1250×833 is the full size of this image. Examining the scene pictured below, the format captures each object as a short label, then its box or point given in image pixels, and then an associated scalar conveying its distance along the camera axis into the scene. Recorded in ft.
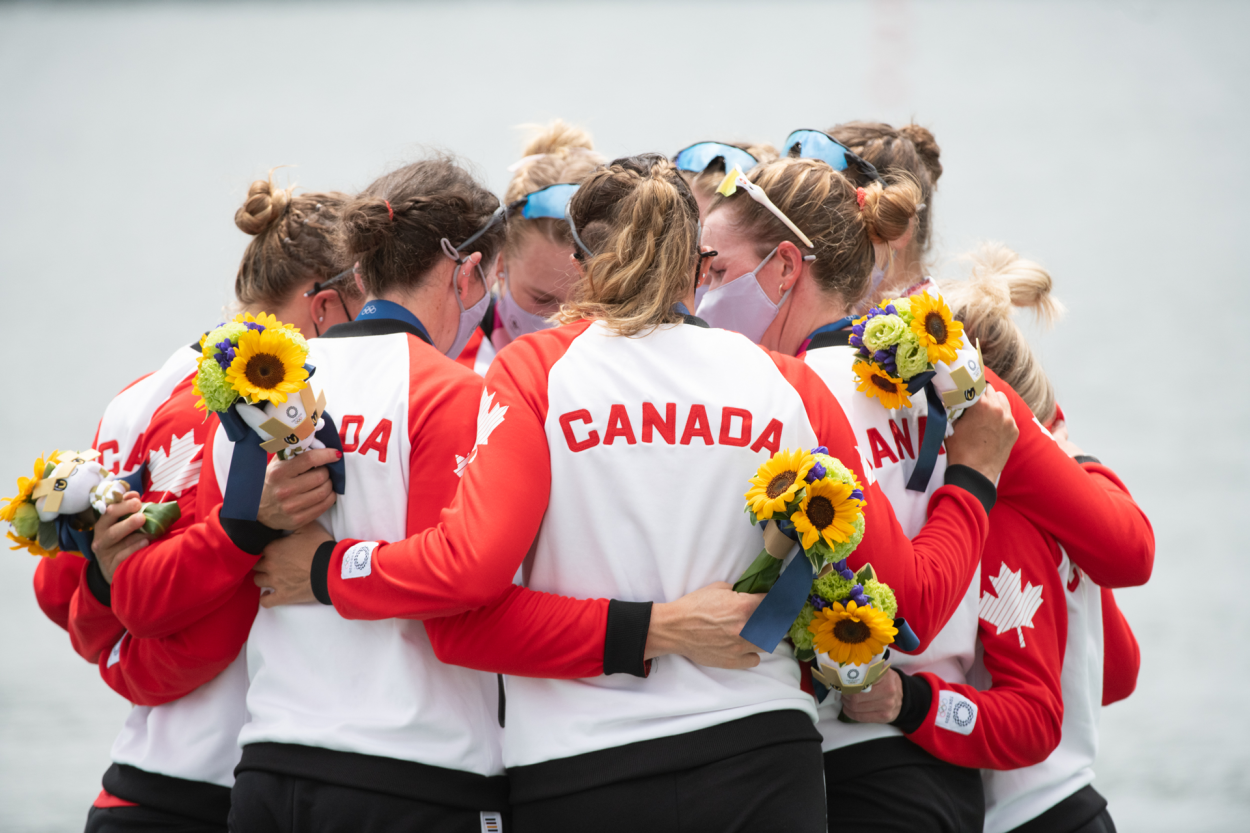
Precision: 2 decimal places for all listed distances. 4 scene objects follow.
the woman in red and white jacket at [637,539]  40.84
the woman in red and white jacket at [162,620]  41.58
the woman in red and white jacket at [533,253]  44.44
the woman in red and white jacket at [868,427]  41.62
